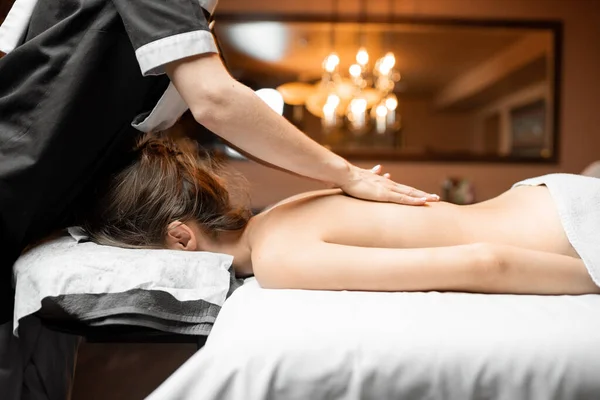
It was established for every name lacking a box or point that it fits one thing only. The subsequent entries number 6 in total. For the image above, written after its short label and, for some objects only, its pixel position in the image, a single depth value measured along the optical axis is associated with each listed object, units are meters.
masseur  1.12
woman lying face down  1.09
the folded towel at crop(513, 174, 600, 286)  1.18
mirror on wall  4.48
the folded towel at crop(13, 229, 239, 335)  1.10
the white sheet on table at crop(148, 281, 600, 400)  0.85
